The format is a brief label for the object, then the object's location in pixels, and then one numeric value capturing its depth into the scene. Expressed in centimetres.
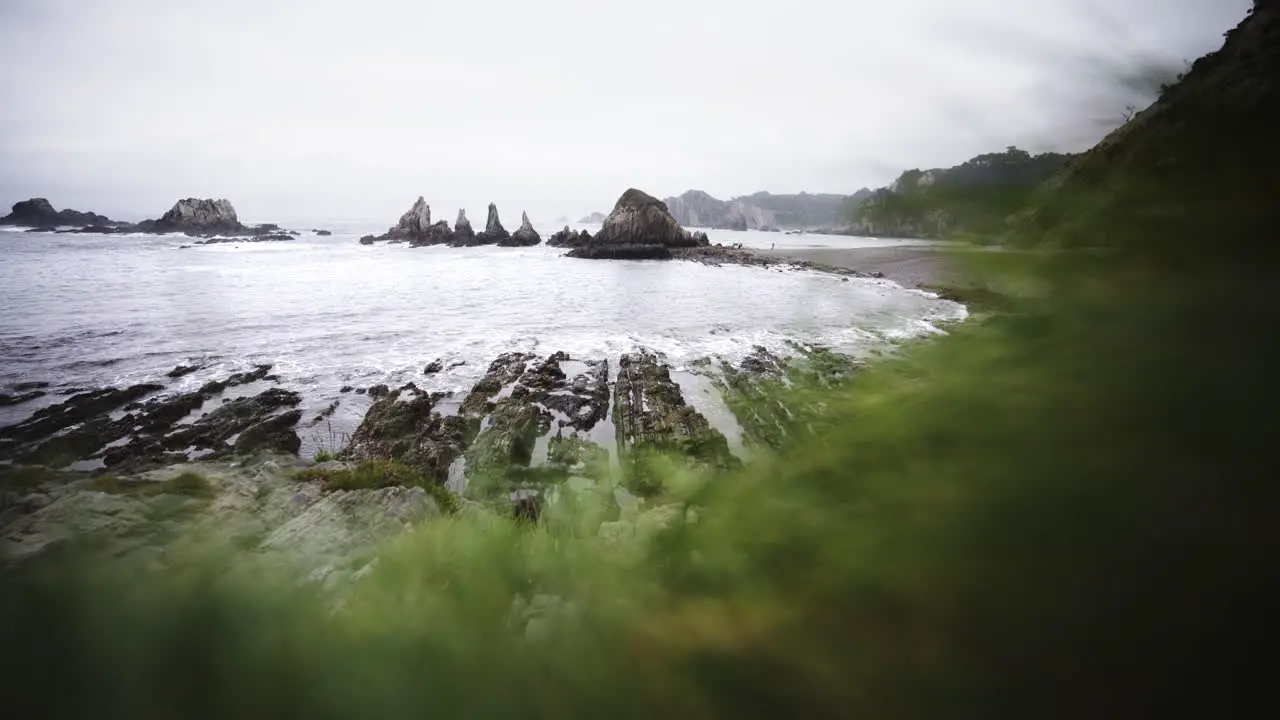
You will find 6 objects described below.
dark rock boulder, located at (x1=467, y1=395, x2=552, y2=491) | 777
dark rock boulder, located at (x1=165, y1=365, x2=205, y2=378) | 1228
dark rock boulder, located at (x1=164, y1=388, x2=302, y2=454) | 885
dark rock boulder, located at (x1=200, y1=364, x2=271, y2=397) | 1136
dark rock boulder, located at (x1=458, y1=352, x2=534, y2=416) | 1053
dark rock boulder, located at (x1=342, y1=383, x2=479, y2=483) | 819
